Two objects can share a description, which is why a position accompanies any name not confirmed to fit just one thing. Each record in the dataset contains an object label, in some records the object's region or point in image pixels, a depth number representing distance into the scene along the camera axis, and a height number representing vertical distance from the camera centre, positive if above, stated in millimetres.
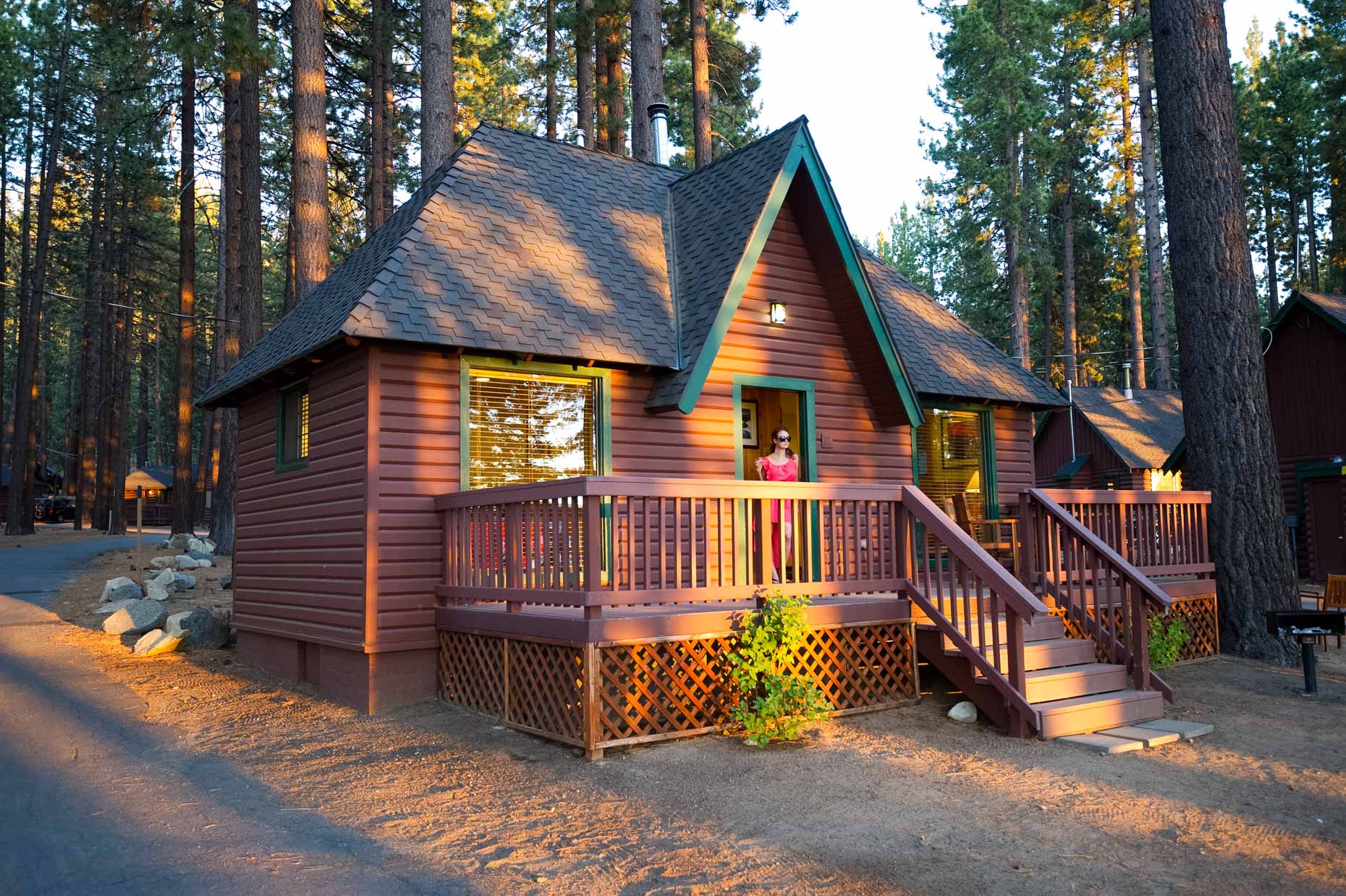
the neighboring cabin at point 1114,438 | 32469 +2053
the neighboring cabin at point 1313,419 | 21141 +1691
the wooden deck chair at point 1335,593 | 12766 -1354
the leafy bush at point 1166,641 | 9883 -1527
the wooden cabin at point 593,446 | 7465 +610
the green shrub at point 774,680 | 7223 -1397
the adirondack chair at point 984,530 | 11531 -416
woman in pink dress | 9875 +351
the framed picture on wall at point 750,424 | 12297 +978
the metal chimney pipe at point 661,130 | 15648 +6086
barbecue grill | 8250 -1165
